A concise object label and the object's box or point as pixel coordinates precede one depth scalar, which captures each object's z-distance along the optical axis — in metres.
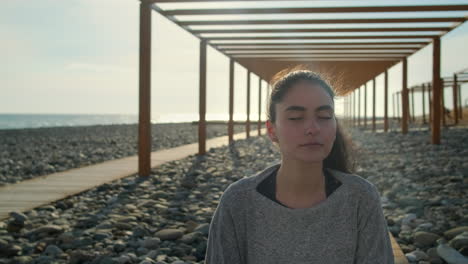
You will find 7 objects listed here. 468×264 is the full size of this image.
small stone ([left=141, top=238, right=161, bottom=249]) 3.59
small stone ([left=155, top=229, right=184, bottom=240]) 3.78
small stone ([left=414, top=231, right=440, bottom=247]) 3.69
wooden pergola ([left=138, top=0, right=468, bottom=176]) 6.79
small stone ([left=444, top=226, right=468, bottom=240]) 3.78
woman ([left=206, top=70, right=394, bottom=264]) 1.65
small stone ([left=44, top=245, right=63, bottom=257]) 3.41
